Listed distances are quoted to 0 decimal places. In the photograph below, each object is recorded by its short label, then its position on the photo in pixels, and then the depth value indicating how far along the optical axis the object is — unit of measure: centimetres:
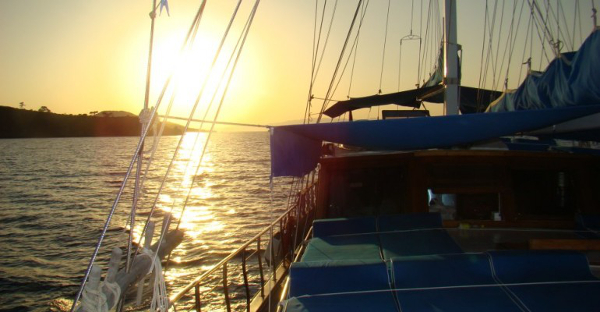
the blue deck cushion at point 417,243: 480
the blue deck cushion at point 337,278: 384
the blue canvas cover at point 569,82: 385
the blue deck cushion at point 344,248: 471
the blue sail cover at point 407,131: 462
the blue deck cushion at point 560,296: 328
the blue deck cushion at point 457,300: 335
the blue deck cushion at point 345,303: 345
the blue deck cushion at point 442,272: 382
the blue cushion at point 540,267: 380
